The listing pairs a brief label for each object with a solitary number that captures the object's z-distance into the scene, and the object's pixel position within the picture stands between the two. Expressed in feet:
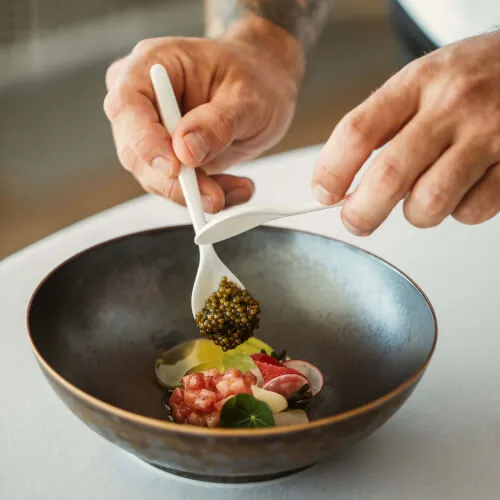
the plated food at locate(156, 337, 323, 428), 2.38
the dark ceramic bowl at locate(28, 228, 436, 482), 2.00
